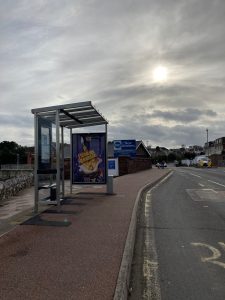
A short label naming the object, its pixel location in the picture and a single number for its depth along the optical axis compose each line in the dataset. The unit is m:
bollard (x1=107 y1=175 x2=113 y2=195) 8.03
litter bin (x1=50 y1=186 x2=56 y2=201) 6.01
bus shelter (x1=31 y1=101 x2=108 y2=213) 5.54
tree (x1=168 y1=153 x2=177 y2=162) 86.98
